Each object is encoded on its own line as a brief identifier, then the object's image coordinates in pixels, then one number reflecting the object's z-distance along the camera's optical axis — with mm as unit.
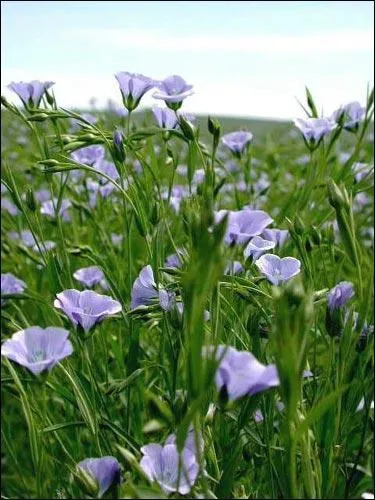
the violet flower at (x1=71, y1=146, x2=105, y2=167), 648
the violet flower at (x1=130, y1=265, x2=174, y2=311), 424
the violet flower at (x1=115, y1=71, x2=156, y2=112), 492
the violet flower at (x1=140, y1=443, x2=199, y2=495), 316
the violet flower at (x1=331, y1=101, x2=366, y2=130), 626
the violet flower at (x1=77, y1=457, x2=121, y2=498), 322
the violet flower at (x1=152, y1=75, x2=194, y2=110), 492
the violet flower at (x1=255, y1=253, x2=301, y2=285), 395
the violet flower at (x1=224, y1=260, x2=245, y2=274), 465
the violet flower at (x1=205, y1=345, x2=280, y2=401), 282
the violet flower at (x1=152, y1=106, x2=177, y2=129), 540
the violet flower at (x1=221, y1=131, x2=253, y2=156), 652
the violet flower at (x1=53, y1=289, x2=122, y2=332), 382
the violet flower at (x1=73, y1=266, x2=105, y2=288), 573
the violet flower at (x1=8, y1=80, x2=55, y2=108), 528
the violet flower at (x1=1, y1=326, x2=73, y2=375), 329
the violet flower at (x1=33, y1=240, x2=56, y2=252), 673
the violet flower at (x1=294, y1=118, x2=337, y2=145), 531
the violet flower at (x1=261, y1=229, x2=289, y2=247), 492
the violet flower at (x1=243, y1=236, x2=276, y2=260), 418
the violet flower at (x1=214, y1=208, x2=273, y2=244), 395
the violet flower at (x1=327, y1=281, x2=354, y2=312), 385
